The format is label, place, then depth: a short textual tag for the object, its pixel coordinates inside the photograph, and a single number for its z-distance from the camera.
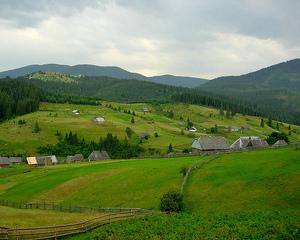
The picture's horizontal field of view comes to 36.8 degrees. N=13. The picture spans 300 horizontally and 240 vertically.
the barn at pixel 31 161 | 139.34
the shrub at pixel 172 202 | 51.09
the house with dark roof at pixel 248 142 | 116.88
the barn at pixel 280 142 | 123.75
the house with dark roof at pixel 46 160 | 140.90
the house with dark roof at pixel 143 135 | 192.93
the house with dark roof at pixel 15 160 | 149.41
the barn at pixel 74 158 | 145.49
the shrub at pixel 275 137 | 136.12
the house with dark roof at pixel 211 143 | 119.19
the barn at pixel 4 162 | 141.95
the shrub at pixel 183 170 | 67.49
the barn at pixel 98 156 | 144.75
